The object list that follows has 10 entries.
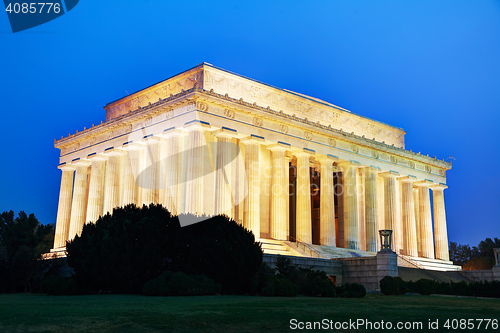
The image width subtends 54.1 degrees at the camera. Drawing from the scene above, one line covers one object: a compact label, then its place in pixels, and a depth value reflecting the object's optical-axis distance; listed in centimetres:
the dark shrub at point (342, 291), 2997
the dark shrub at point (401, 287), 3350
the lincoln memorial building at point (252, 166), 4653
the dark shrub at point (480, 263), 7744
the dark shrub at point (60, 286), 2941
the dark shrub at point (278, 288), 2867
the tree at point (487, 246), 8744
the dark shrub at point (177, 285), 2588
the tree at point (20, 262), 3771
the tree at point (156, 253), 2866
